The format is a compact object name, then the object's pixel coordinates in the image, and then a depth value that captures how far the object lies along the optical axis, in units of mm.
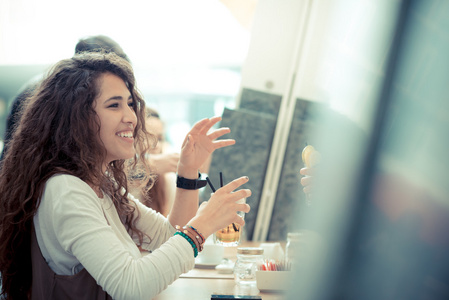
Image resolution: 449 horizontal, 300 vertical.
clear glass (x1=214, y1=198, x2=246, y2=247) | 1526
